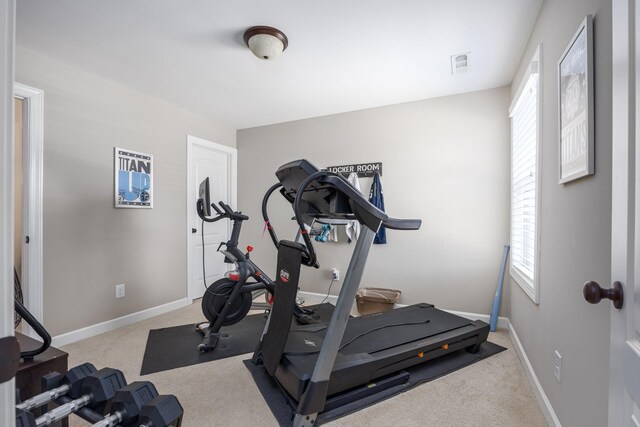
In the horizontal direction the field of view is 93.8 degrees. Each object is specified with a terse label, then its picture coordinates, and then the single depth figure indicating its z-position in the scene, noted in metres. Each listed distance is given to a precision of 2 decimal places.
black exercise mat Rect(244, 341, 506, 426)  1.70
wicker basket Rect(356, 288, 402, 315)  3.23
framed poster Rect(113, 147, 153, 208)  2.96
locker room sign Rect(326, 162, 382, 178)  3.56
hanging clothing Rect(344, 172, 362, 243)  3.61
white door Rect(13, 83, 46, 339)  2.36
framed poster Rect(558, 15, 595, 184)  1.14
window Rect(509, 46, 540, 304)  1.96
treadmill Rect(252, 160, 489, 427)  1.62
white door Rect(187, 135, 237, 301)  3.76
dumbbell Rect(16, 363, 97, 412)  0.83
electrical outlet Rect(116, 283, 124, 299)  2.96
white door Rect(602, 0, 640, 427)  0.60
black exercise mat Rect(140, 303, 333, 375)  2.29
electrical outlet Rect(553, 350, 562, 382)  1.48
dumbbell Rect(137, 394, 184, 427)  0.71
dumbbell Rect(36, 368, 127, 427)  0.82
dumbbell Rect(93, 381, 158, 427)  0.74
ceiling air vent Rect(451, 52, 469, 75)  2.46
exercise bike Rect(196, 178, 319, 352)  2.51
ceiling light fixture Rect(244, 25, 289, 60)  2.10
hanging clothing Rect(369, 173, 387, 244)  3.45
